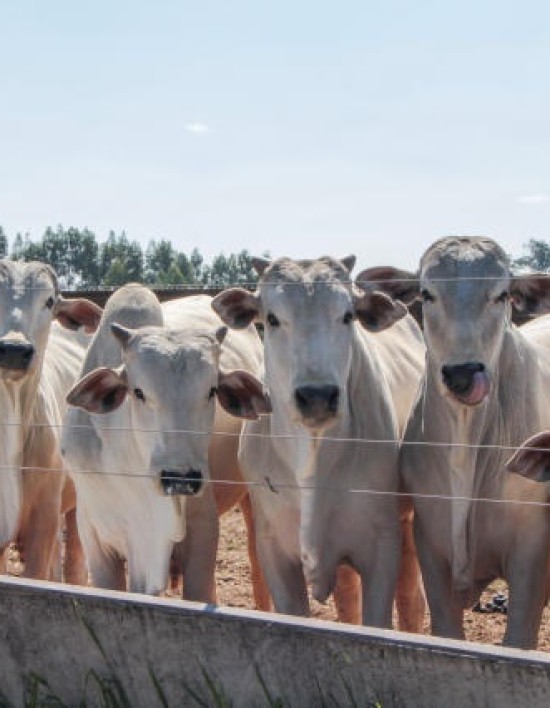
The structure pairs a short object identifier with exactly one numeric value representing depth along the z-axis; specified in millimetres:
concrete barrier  6129
